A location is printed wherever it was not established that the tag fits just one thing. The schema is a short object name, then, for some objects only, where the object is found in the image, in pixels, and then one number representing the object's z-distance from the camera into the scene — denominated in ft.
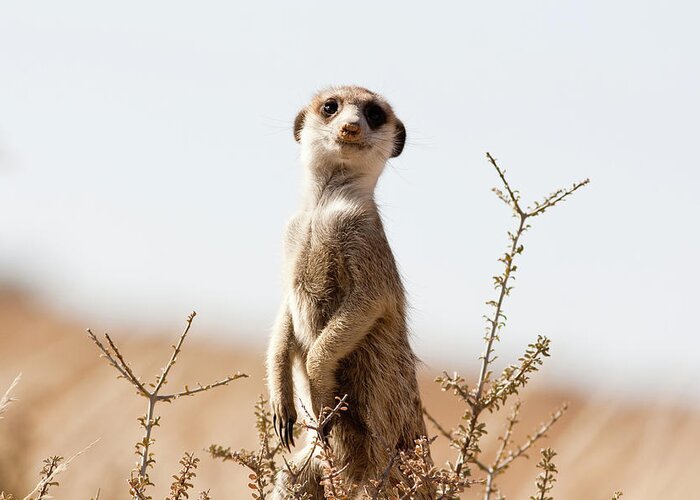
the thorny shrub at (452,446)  22.49
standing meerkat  28.86
